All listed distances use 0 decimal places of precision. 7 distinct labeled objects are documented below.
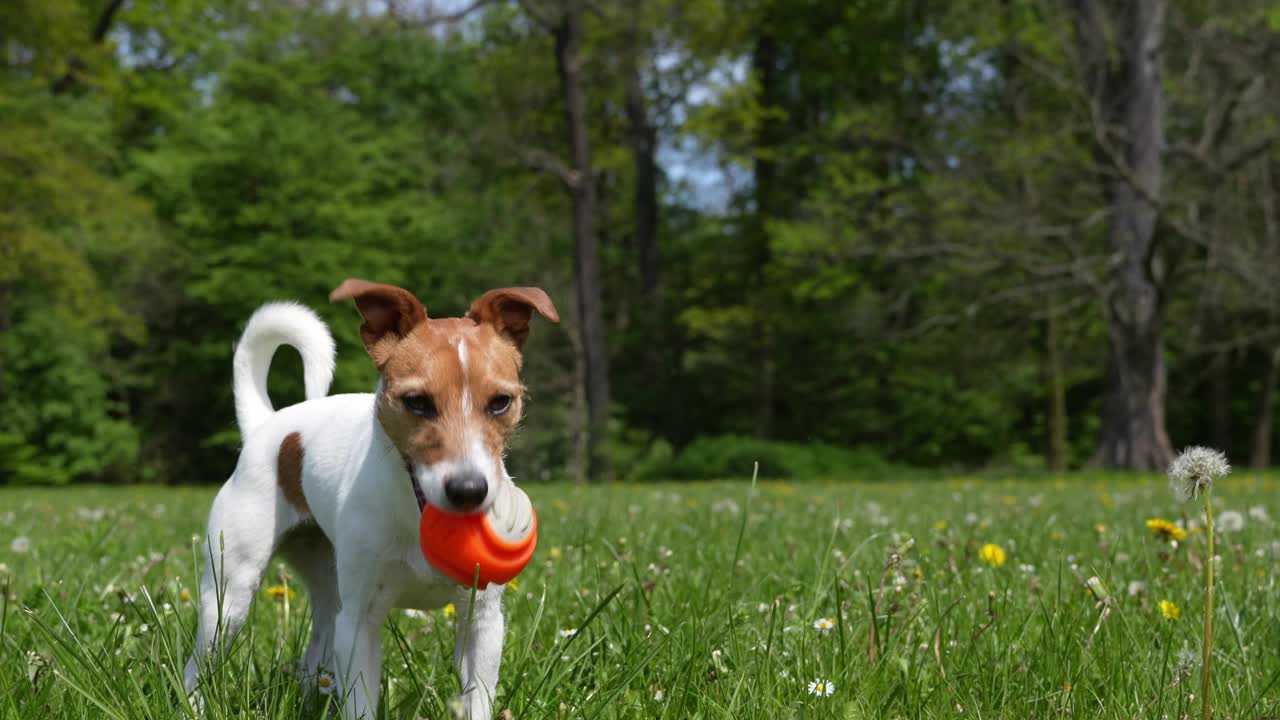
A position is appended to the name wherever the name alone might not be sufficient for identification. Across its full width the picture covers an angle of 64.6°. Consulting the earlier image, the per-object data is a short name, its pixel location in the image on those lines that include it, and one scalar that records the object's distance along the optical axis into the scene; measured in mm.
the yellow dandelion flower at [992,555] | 3777
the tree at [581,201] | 20719
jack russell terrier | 2092
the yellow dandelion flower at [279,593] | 3101
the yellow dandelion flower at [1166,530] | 3223
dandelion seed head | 1649
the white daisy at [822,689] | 2191
